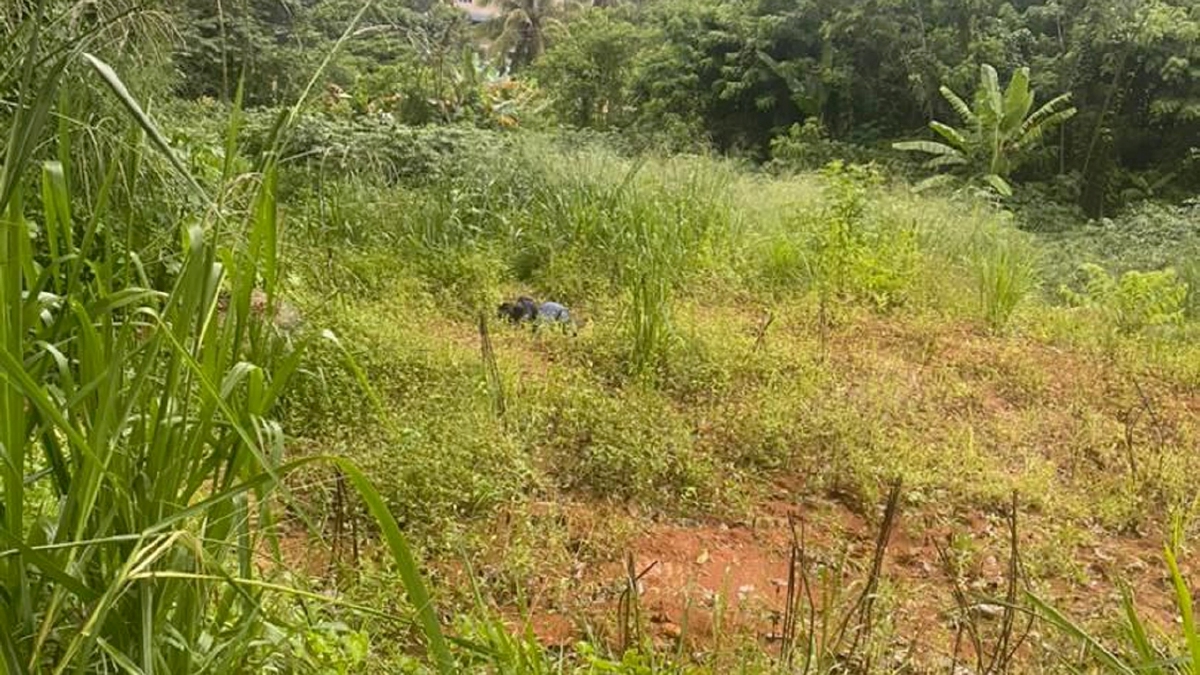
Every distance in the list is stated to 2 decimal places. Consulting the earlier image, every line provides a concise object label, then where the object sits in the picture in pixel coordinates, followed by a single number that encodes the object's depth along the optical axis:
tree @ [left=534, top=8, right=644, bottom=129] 16.14
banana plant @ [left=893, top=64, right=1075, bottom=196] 12.27
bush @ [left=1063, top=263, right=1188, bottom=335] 4.81
